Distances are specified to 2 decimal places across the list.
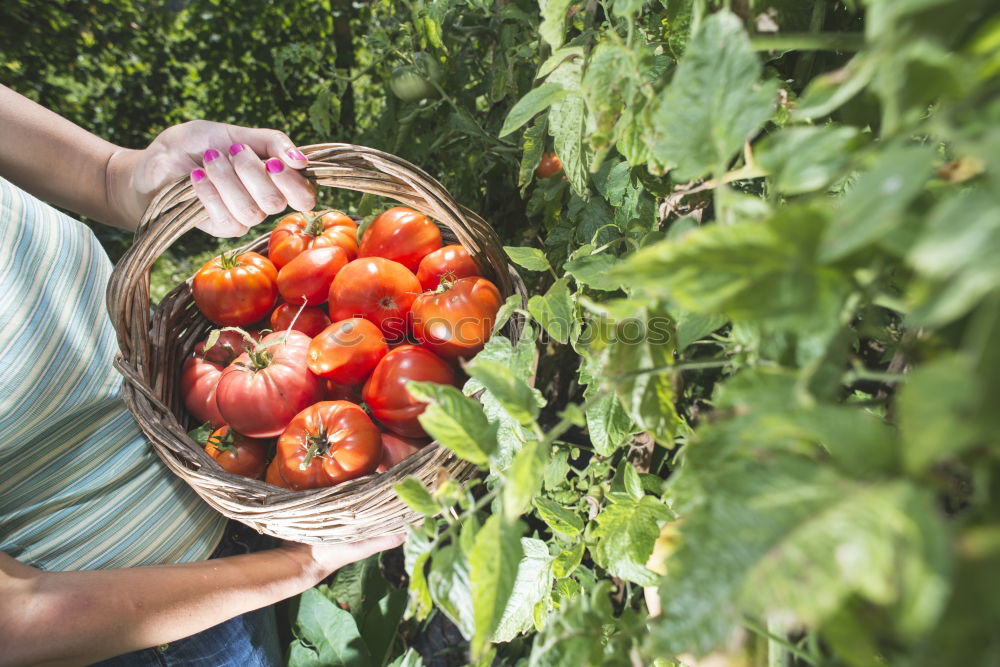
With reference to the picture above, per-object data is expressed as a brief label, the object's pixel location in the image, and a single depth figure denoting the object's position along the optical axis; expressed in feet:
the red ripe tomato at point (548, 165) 3.47
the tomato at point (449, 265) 3.19
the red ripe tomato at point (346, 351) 3.04
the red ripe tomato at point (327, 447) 2.74
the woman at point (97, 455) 2.46
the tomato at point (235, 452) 3.09
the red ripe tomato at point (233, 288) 3.33
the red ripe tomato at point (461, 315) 2.91
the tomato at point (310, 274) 3.35
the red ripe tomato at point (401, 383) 2.86
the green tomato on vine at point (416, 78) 3.45
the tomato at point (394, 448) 2.97
